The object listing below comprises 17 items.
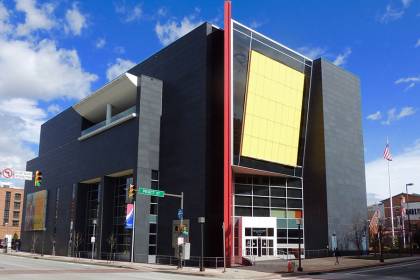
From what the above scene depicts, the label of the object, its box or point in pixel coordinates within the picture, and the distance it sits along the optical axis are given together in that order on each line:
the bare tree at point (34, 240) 84.85
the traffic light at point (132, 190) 39.03
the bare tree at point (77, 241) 69.07
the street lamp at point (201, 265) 40.28
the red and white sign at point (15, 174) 32.28
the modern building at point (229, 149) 51.31
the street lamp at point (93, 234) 59.83
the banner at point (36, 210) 83.69
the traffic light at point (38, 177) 36.00
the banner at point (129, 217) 52.75
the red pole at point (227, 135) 48.75
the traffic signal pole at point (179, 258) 43.03
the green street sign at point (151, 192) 39.59
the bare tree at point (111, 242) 59.22
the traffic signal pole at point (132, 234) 52.88
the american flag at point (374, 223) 67.06
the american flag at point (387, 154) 68.74
